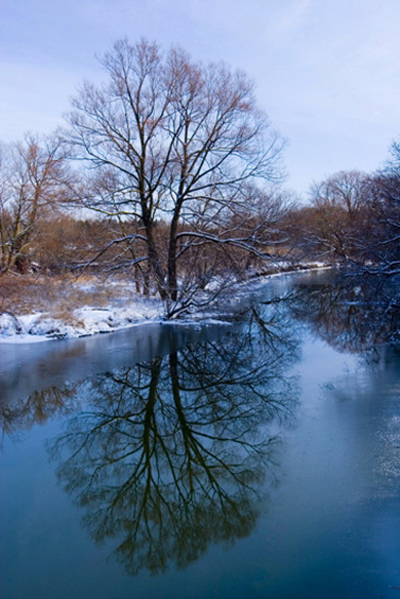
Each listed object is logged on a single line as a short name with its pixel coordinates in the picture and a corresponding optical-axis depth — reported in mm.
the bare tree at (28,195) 23203
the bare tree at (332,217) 40125
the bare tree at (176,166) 17469
